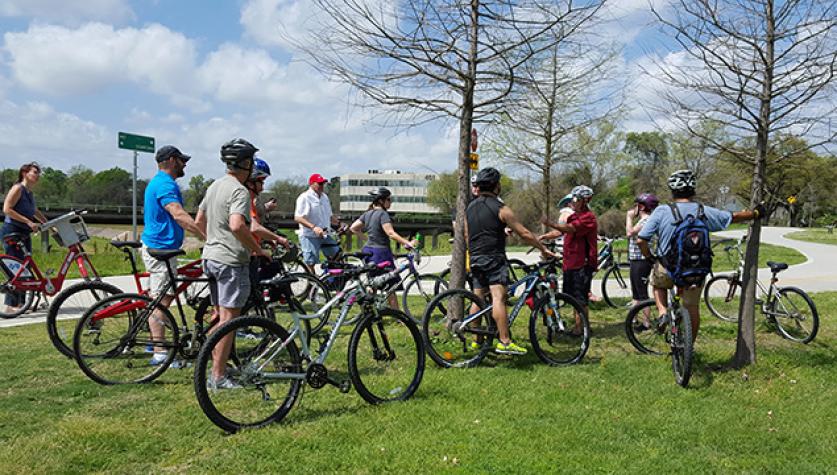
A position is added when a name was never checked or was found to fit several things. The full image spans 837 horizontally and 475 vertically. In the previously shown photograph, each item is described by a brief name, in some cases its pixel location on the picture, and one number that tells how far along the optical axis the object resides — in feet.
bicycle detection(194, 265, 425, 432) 13.51
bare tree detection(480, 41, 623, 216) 22.71
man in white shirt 27.87
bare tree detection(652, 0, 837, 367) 18.21
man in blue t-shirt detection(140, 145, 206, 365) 17.46
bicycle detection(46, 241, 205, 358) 18.50
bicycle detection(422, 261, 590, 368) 19.04
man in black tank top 18.71
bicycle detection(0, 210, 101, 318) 24.84
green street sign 39.75
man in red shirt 23.59
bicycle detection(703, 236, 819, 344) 23.40
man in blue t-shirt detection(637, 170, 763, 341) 17.55
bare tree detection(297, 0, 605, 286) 20.15
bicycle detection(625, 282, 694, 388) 17.16
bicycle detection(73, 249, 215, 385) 16.67
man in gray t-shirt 14.47
